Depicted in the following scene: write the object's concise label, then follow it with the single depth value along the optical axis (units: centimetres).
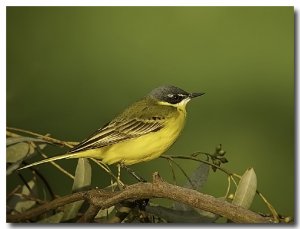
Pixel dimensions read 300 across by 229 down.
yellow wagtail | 405
